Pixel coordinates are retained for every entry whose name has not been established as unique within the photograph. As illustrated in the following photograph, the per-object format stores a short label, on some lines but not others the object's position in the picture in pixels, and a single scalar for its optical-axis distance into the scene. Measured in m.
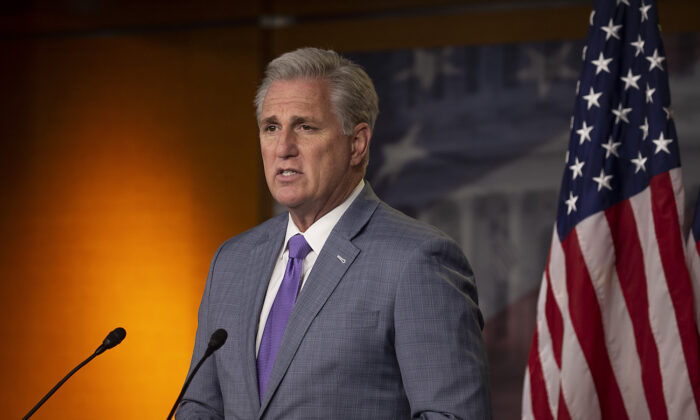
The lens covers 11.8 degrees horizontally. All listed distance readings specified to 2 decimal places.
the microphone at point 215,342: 6.05
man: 6.10
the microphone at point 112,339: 6.09
